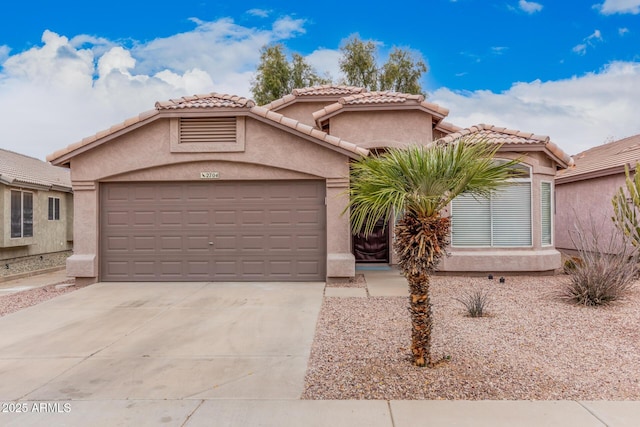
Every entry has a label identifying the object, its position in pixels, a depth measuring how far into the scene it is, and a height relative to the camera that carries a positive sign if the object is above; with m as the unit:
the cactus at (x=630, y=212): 11.41 +0.12
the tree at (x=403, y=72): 28.73 +9.86
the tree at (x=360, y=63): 29.05 +10.64
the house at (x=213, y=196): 10.70 +0.58
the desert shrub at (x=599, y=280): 8.02 -1.22
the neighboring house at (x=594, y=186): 15.19 +1.17
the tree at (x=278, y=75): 29.16 +9.90
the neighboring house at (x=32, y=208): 15.53 +0.47
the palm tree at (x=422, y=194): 4.60 +0.26
